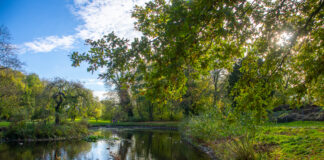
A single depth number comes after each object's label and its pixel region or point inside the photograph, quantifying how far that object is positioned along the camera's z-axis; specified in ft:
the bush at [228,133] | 25.99
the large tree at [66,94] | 70.49
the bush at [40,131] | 58.80
